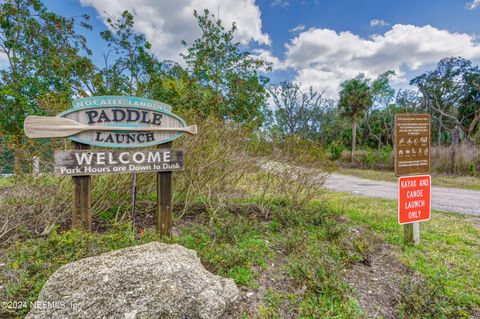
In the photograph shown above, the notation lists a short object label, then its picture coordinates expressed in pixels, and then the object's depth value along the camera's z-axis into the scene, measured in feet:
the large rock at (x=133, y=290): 5.83
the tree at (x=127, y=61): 40.83
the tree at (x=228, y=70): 37.42
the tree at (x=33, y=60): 28.43
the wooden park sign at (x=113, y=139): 10.16
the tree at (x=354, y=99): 80.94
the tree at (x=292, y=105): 110.01
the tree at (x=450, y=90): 90.79
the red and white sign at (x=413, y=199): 11.95
